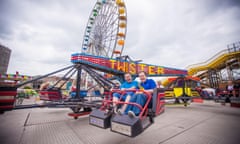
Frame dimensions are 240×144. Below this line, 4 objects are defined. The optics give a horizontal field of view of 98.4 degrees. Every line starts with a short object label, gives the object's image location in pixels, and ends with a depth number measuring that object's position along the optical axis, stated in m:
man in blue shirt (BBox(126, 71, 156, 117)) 1.56
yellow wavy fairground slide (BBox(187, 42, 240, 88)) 11.62
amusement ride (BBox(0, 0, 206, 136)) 1.39
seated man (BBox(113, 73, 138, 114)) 1.73
